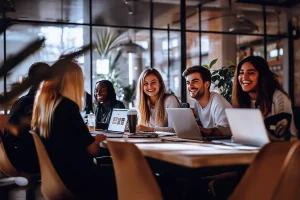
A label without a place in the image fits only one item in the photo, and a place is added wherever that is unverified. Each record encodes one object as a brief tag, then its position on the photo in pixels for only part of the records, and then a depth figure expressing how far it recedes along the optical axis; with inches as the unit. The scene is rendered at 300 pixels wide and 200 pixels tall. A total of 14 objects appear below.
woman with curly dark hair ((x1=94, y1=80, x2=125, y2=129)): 161.5
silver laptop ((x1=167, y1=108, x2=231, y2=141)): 95.5
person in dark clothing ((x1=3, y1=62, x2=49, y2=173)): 108.7
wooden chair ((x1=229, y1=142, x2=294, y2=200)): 58.1
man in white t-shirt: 116.8
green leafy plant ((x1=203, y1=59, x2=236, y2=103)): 186.9
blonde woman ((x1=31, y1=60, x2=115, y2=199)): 79.0
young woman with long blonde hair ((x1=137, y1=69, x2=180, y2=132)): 138.8
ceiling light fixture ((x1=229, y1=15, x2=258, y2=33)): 267.4
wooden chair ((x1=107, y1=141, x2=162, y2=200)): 58.9
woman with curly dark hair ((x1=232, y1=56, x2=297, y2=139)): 101.8
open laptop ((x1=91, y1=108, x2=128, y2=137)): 116.6
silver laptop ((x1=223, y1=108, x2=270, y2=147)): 71.3
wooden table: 62.9
